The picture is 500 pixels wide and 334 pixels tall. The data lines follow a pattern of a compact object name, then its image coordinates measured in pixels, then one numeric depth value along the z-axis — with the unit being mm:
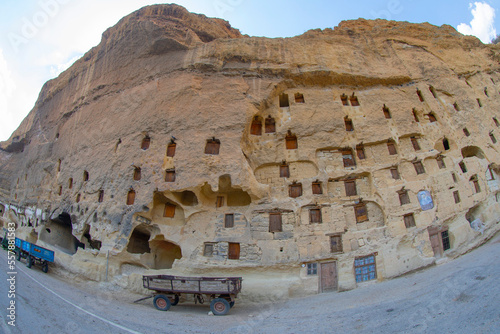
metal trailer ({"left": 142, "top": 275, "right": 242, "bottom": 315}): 11852
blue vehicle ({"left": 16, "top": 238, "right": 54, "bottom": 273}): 16609
